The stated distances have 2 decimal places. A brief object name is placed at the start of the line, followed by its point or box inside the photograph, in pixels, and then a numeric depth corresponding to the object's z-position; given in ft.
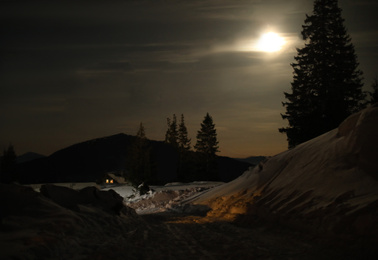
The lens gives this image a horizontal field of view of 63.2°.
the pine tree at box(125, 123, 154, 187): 197.88
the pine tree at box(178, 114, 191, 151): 256.36
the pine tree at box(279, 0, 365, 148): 106.28
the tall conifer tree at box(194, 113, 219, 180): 196.85
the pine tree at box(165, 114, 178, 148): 289.64
